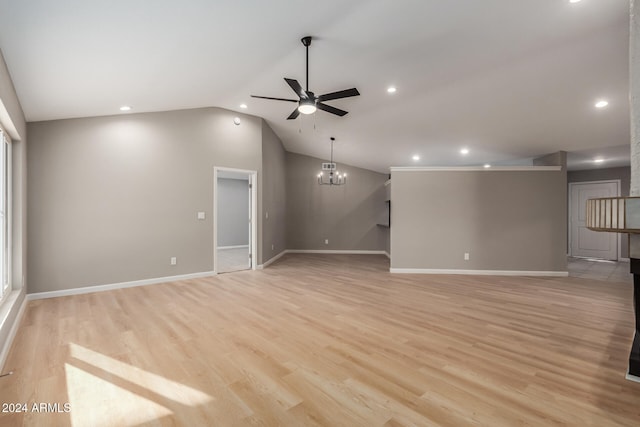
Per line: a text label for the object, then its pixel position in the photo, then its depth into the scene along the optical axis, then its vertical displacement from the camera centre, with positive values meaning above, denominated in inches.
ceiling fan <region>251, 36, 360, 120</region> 126.0 +52.5
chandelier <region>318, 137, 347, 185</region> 348.8 +38.3
